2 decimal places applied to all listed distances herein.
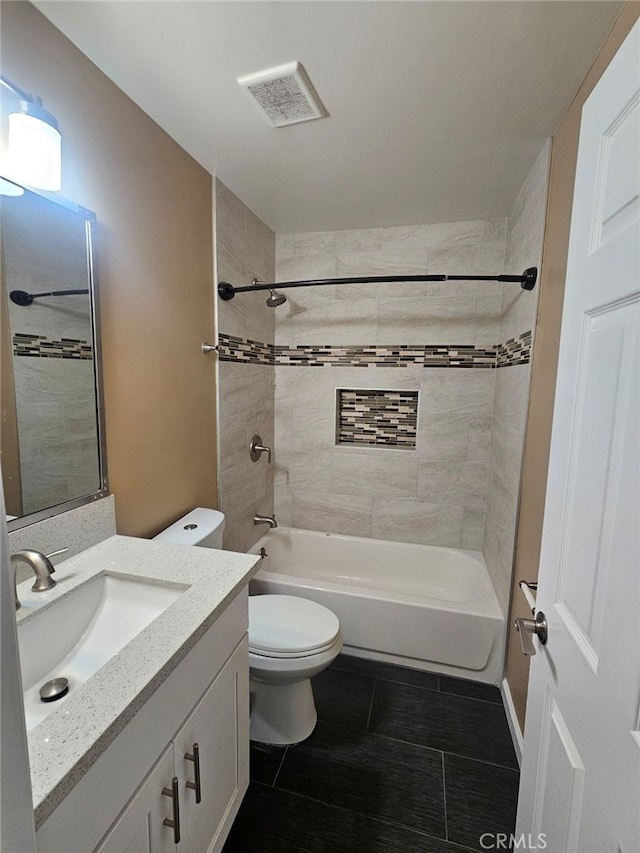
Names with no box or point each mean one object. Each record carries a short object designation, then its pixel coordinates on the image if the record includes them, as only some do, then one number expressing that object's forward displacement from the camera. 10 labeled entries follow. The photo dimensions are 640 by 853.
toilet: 1.41
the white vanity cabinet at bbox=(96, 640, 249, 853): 0.72
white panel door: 0.52
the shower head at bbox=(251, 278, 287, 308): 2.14
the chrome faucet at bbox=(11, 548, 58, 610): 0.82
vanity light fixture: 0.91
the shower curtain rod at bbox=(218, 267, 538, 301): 1.69
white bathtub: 1.84
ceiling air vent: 1.15
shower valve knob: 2.37
